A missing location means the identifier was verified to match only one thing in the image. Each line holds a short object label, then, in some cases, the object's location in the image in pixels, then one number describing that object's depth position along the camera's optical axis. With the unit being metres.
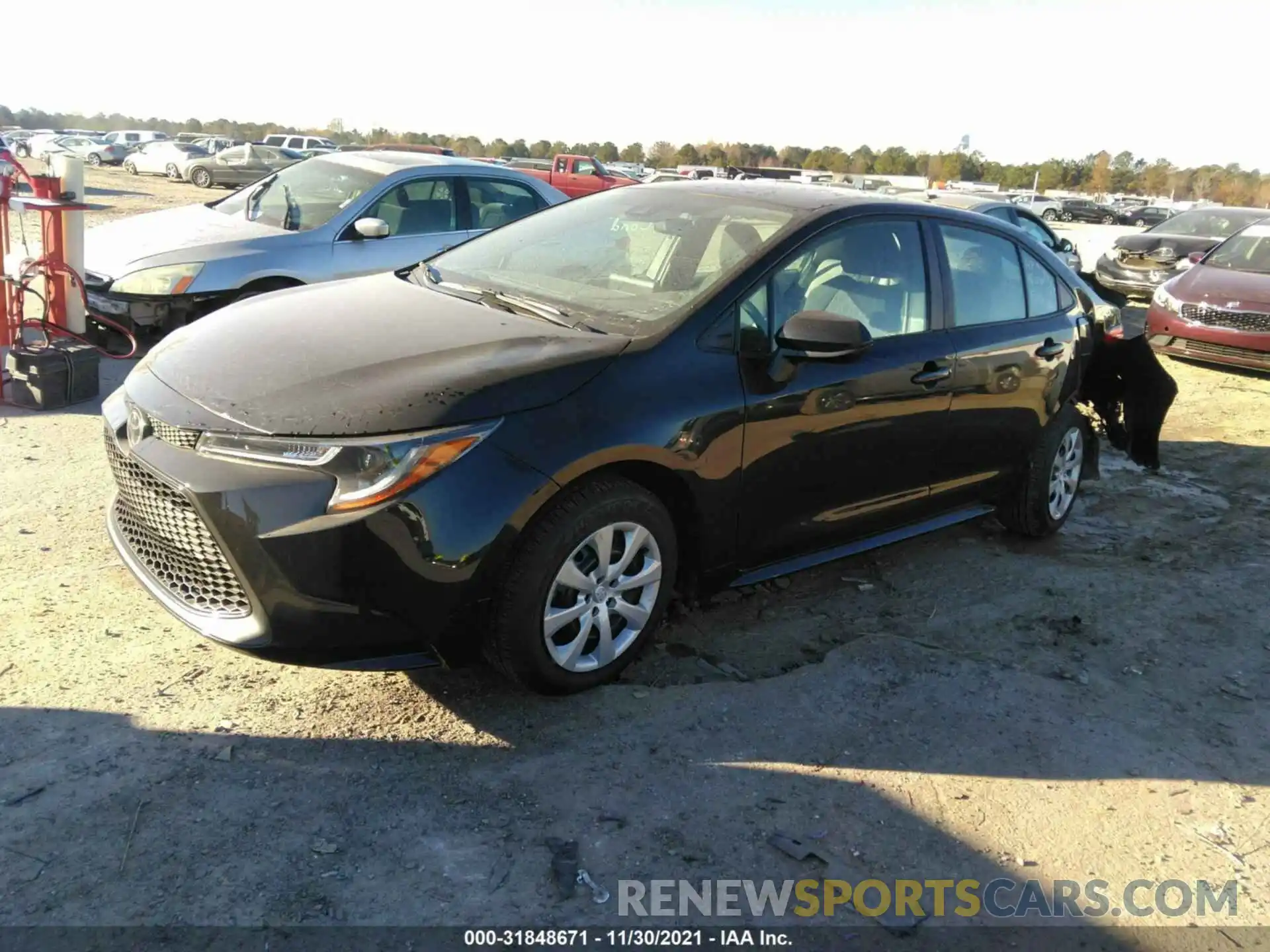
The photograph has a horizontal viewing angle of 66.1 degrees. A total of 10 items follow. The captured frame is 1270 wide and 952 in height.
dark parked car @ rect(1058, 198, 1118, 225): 47.41
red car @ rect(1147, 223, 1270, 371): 9.92
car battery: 6.16
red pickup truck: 25.08
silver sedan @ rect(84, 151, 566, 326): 6.95
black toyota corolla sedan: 2.84
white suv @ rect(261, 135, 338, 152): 40.12
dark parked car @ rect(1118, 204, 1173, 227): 43.67
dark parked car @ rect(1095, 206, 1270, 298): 14.10
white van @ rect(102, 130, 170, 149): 46.49
